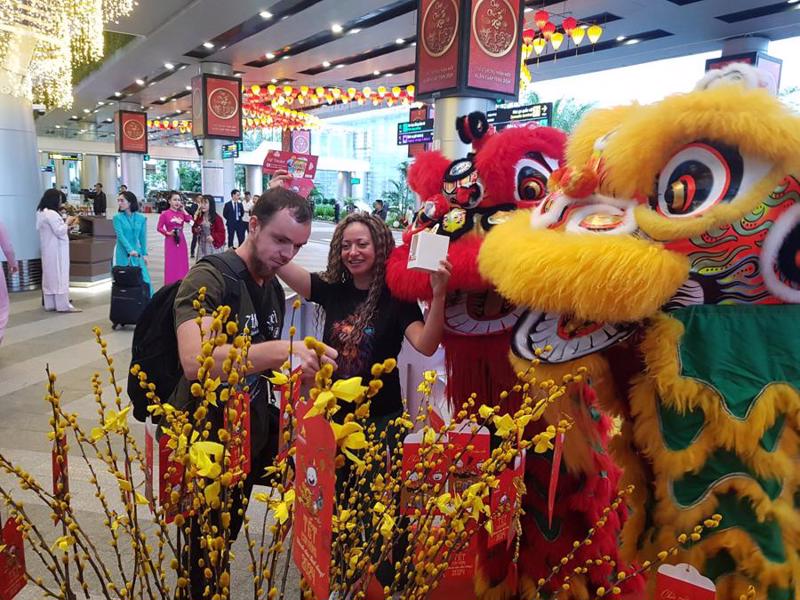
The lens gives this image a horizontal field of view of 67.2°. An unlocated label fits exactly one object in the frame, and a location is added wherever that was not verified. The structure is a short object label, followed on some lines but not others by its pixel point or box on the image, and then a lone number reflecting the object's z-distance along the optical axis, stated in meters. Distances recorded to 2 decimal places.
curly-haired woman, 1.91
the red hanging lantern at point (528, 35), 8.56
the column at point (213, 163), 12.88
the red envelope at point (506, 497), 1.20
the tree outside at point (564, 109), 18.63
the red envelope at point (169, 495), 0.68
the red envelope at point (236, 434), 0.67
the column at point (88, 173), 35.03
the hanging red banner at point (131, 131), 18.41
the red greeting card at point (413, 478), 0.73
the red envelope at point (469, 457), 1.03
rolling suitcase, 5.74
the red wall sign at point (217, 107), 12.30
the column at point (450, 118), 6.88
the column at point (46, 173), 35.10
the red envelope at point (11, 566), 0.82
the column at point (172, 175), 40.28
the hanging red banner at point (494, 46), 6.43
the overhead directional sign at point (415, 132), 11.16
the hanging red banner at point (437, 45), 6.52
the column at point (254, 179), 34.06
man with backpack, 1.56
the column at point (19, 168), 7.35
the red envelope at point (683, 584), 0.86
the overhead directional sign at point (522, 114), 8.28
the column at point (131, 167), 19.20
